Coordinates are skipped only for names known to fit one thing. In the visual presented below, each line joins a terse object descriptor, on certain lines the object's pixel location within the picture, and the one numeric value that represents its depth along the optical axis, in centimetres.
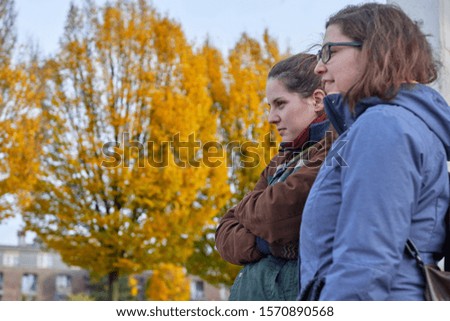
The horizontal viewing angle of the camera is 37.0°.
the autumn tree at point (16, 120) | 1216
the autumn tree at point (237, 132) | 1594
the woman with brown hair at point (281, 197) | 203
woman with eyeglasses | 131
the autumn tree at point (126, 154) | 1260
